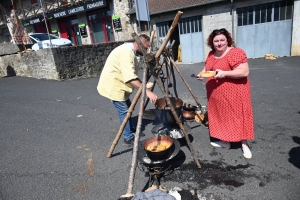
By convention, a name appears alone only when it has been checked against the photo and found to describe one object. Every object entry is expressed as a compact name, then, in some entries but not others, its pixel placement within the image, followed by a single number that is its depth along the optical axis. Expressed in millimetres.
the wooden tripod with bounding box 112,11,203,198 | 2430
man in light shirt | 3047
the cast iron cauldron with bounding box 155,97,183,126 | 3494
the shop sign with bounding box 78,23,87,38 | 18139
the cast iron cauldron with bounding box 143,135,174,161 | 2523
